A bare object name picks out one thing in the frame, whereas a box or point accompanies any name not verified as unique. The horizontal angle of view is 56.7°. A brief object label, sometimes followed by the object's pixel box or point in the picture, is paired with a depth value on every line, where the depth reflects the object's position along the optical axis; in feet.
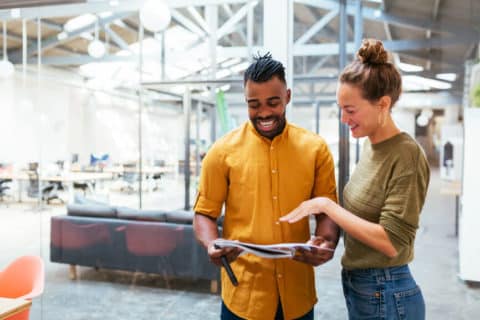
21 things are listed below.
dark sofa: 13.57
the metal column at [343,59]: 10.80
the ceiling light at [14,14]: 11.86
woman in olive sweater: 4.22
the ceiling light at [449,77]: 10.17
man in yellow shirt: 4.91
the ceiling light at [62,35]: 12.10
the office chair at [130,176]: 13.55
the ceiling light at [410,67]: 10.18
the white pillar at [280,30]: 10.52
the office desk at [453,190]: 11.03
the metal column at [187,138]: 16.60
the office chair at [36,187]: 12.05
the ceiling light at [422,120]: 9.53
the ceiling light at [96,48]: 12.34
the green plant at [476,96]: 10.97
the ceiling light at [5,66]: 11.45
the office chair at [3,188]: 11.77
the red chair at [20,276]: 8.46
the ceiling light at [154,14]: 12.45
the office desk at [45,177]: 11.96
